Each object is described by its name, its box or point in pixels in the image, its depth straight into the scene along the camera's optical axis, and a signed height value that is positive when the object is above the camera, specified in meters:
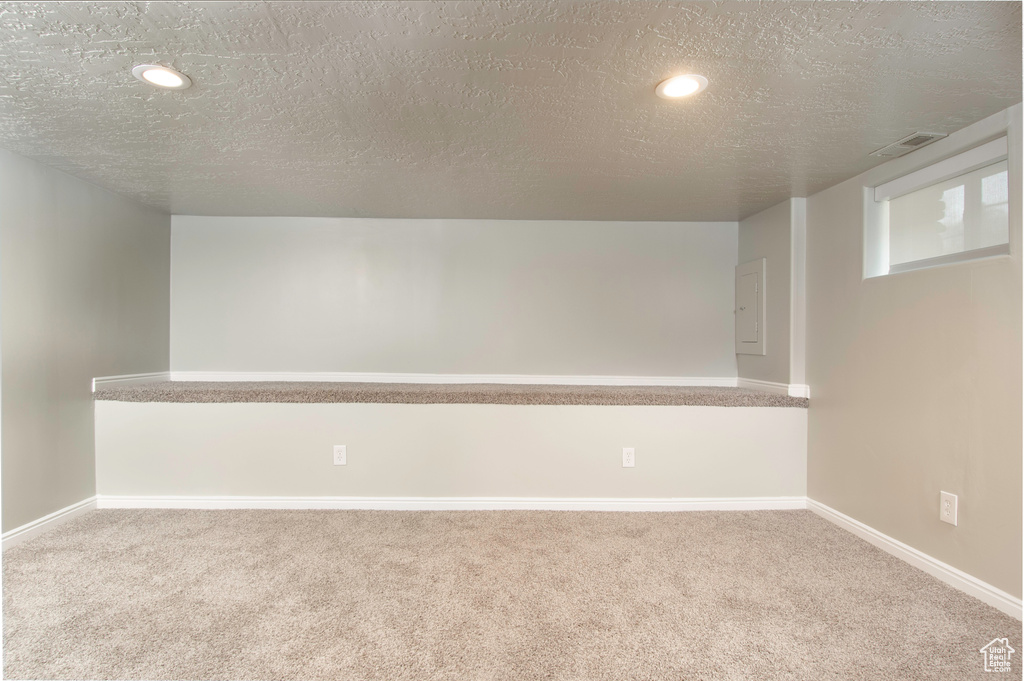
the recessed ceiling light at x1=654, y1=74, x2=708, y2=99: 1.60 +0.85
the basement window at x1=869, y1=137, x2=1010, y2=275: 1.86 +0.55
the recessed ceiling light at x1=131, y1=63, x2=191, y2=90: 1.55 +0.85
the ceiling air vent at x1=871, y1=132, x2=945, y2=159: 2.00 +0.83
